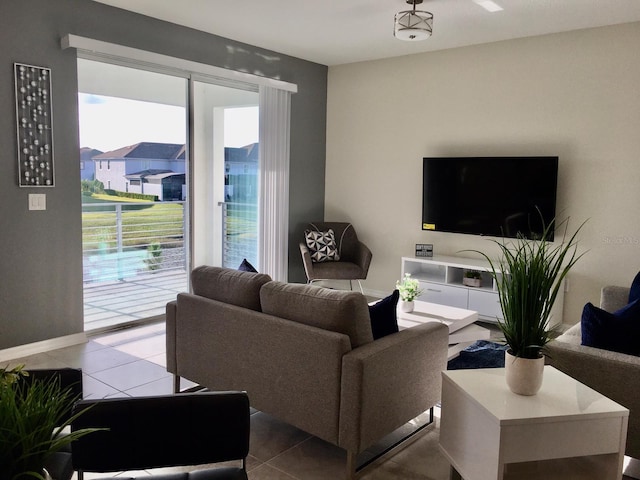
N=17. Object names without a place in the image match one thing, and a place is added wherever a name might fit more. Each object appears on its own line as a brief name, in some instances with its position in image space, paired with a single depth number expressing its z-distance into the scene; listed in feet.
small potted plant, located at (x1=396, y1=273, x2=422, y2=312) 13.69
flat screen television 16.65
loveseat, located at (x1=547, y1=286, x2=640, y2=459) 7.77
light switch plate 13.56
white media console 16.87
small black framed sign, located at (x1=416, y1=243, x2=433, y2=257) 18.86
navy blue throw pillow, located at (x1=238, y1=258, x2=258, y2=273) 10.89
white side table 6.63
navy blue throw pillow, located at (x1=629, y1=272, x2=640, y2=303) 11.38
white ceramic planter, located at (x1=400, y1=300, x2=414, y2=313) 13.79
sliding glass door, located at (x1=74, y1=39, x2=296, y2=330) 15.31
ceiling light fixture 13.71
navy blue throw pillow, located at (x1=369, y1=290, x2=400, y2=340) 8.93
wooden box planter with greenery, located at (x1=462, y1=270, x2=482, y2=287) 17.38
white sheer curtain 19.74
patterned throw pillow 20.04
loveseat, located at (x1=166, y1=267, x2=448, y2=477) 8.06
